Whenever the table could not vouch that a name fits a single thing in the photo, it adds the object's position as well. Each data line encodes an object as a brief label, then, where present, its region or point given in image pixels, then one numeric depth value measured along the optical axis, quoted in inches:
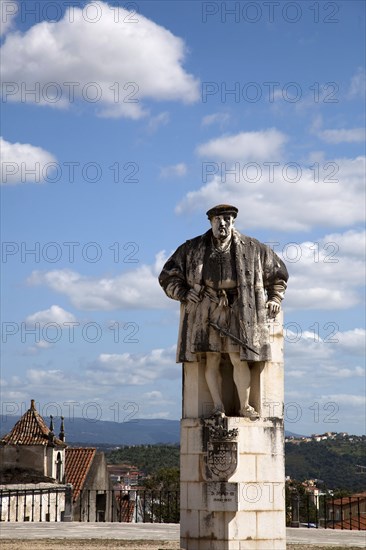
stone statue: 566.6
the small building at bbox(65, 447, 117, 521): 1525.6
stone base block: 546.6
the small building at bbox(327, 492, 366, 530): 1216.6
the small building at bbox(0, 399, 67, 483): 1499.8
